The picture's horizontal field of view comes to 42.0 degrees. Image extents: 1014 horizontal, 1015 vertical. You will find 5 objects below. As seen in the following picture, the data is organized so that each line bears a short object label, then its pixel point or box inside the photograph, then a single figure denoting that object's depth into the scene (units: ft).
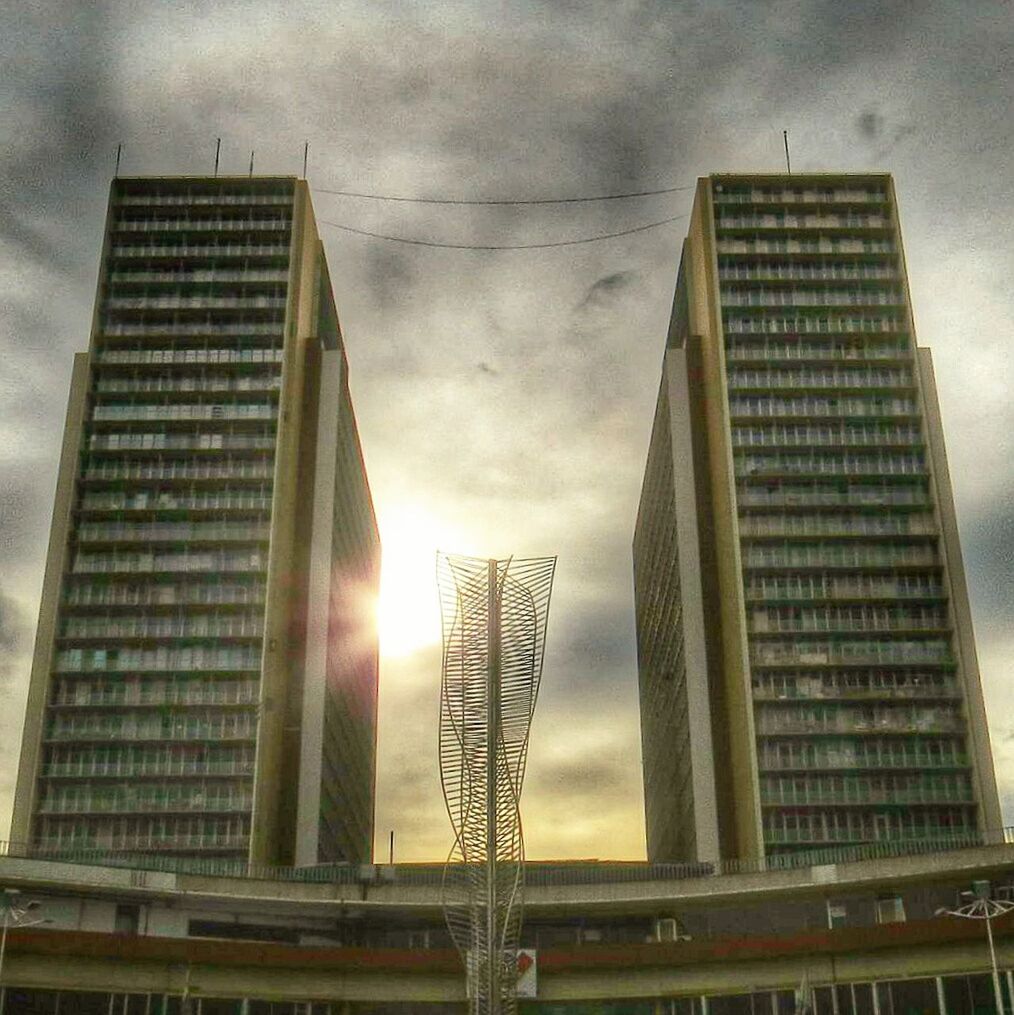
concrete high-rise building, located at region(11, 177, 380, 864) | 351.25
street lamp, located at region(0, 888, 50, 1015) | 181.98
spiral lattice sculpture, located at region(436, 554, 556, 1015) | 158.81
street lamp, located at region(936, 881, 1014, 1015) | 178.29
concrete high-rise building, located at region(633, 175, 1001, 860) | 345.10
